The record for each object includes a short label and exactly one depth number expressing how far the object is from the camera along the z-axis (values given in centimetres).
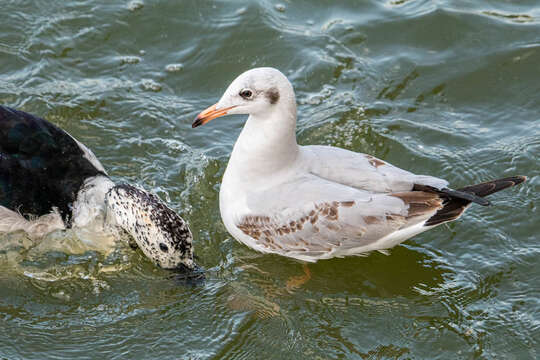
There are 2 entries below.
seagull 552
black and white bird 573
